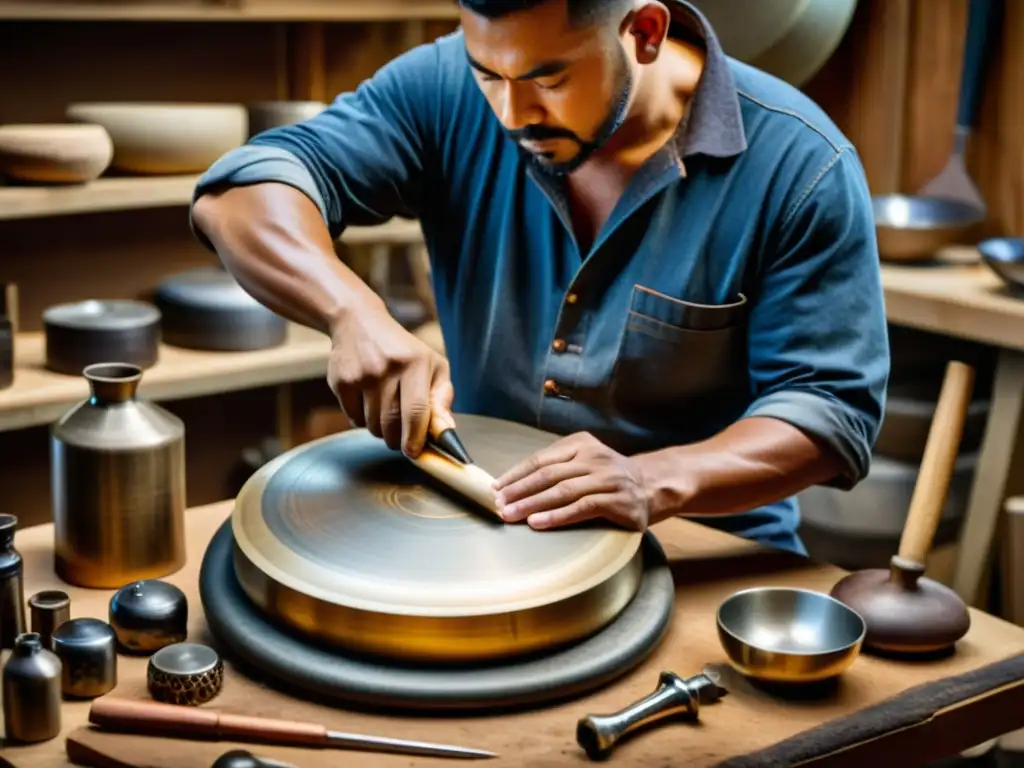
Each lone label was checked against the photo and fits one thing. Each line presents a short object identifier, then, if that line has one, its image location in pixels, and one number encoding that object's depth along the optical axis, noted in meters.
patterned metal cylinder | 1.41
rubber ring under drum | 1.39
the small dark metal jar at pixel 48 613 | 1.52
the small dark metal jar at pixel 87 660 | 1.43
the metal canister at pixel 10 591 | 1.52
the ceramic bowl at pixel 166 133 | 3.42
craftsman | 1.75
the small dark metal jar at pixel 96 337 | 3.23
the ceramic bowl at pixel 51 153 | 3.25
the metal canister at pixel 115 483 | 1.62
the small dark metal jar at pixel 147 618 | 1.52
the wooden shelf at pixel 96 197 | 3.24
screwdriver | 1.34
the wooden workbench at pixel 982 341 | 3.26
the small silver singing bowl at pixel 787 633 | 1.46
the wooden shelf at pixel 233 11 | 3.26
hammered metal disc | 1.40
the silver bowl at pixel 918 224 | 3.68
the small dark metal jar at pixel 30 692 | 1.35
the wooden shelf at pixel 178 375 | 3.12
